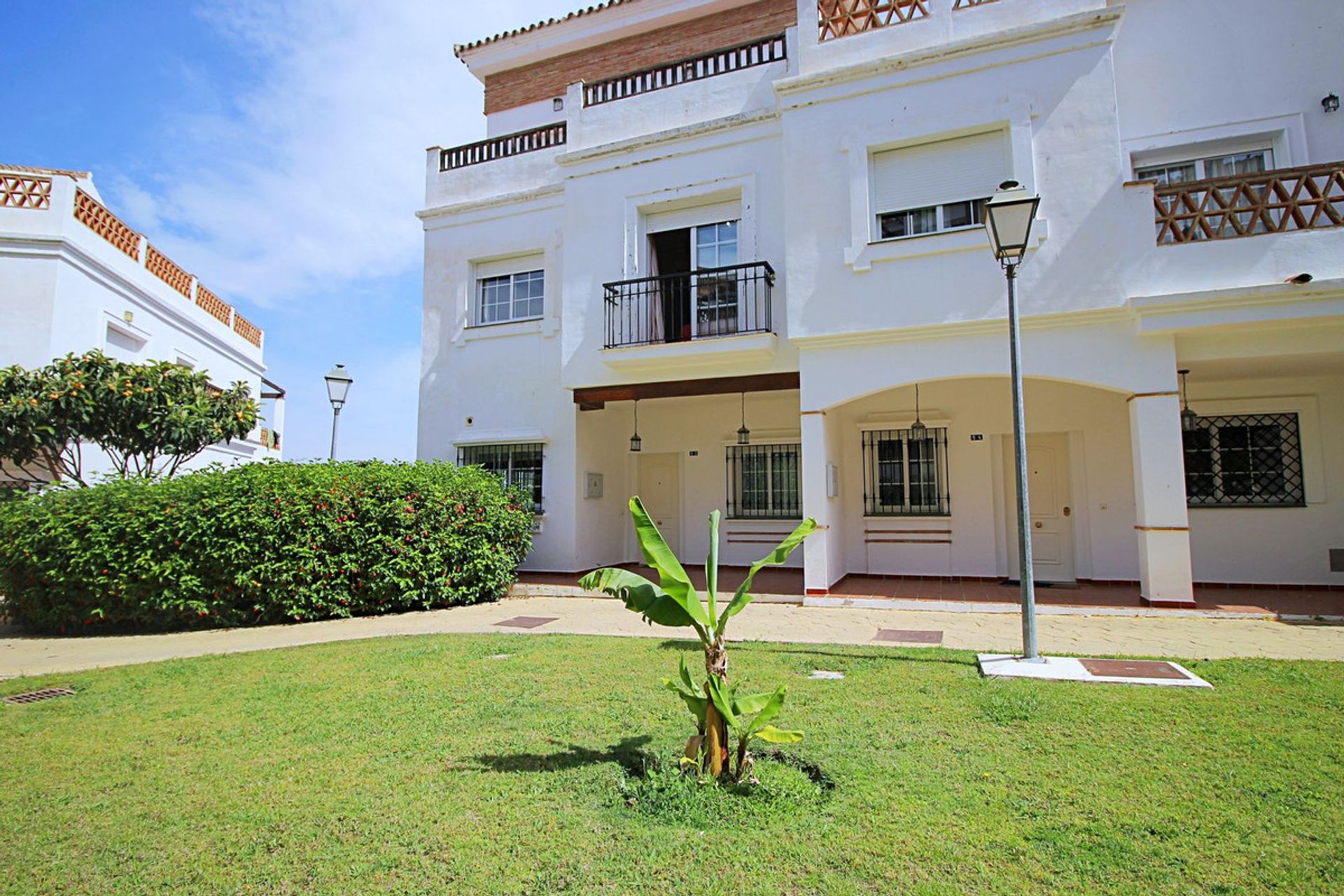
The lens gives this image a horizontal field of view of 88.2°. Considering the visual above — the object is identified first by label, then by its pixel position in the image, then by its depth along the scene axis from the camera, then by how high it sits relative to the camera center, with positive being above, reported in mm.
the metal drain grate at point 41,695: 5711 -1592
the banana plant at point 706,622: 3449 -642
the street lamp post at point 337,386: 12430 +2101
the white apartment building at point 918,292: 8781 +3022
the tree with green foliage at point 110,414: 11391 +1558
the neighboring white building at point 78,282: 13953 +5031
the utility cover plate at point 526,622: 8844 -1586
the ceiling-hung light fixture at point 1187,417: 10562 +1192
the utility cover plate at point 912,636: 7383 -1518
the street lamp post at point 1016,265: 5980 +2065
